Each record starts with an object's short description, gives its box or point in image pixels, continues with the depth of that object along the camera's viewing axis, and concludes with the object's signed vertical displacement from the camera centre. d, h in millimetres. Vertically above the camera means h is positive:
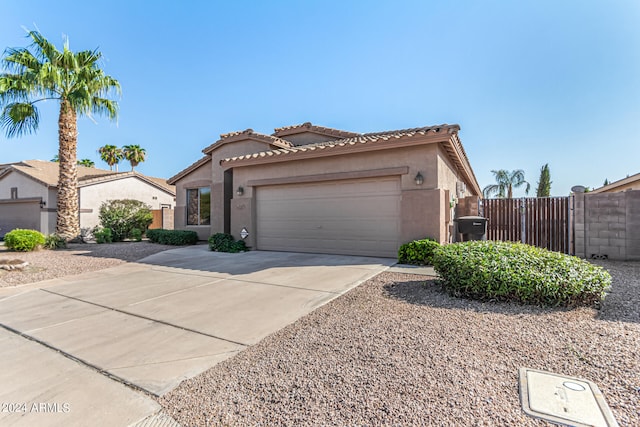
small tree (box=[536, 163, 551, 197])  36669 +3971
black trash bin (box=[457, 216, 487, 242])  9438 -404
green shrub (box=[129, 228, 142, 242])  16453 -1057
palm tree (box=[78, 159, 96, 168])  32969 +5878
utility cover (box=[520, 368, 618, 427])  2080 -1415
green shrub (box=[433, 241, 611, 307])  4250 -934
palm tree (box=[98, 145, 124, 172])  33000 +6795
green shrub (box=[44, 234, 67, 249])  12702 -1152
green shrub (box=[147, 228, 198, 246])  14152 -1062
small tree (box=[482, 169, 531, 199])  36562 +3798
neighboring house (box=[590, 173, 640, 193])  12708 +1387
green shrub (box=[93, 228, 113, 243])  15195 -1069
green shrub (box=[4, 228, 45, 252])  11609 -1000
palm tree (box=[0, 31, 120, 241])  12242 +5316
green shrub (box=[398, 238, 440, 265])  7582 -979
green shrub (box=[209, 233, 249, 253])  11008 -1096
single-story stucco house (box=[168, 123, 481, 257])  8379 +796
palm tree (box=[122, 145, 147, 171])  33281 +6930
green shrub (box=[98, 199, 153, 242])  15945 -109
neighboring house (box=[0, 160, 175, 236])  17344 +1417
